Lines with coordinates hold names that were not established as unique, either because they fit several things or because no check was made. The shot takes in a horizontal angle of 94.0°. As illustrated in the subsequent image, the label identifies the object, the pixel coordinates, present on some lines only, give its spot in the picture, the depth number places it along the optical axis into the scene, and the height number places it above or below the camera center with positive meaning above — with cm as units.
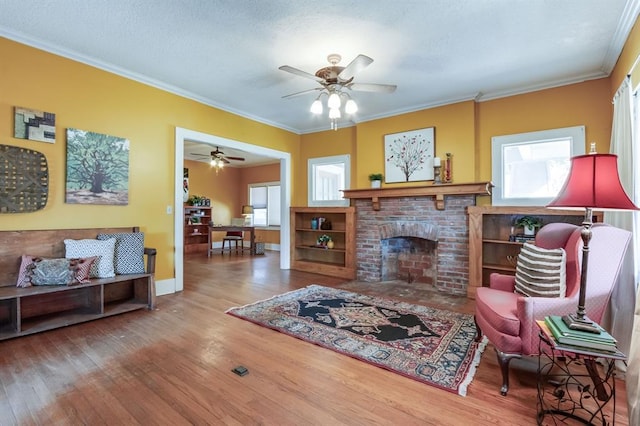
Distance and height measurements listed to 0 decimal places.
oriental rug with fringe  221 -113
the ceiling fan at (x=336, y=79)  304 +142
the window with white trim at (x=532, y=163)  384 +68
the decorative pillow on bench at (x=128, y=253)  336 -46
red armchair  193 -59
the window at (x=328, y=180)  586 +69
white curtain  226 -8
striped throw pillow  215 -46
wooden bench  273 -88
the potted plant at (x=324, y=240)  585 -53
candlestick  453 +58
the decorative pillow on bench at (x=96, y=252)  310 -42
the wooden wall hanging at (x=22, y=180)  284 +33
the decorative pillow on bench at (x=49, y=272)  281 -56
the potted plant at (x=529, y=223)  386 -13
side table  152 -115
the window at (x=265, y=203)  941 +33
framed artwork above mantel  471 +95
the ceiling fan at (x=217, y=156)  664 +129
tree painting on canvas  329 +52
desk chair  868 -70
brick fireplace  429 -44
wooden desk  808 -44
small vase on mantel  511 +59
